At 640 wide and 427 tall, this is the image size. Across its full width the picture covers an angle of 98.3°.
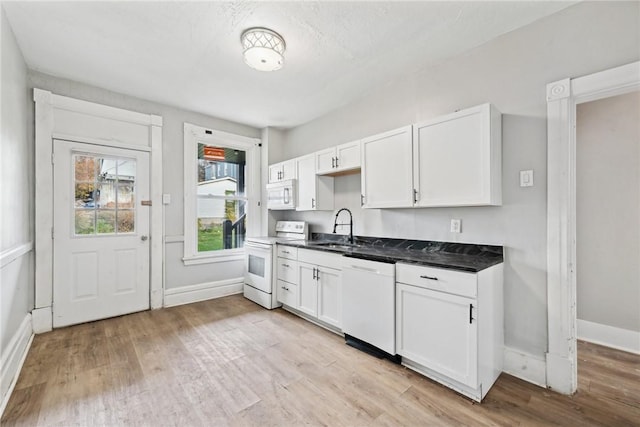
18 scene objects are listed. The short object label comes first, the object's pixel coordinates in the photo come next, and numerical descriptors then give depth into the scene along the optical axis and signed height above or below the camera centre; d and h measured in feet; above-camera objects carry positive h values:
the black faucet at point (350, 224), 11.03 -0.45
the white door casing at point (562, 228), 6.09 -0.32
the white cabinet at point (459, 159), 6.58 +1.40
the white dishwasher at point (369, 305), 7.20 -2.54
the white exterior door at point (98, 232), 9.58 -0.70
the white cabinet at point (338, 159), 9.82 +2.08
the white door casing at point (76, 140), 9.09 +2.59
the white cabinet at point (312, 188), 11.49 +1.11
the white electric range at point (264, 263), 11.45 -2.16
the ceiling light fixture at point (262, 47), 6.92 +4.28
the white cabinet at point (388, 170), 8.04 +1.36
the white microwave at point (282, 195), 12.50 +0.89
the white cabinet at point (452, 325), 5.79 -2.54
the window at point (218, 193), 12.41 +0.99
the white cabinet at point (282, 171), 12.70 +2.06
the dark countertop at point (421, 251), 6.47 -1.13
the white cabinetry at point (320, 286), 8.95 -2.50
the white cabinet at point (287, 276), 10.52 -2.44
